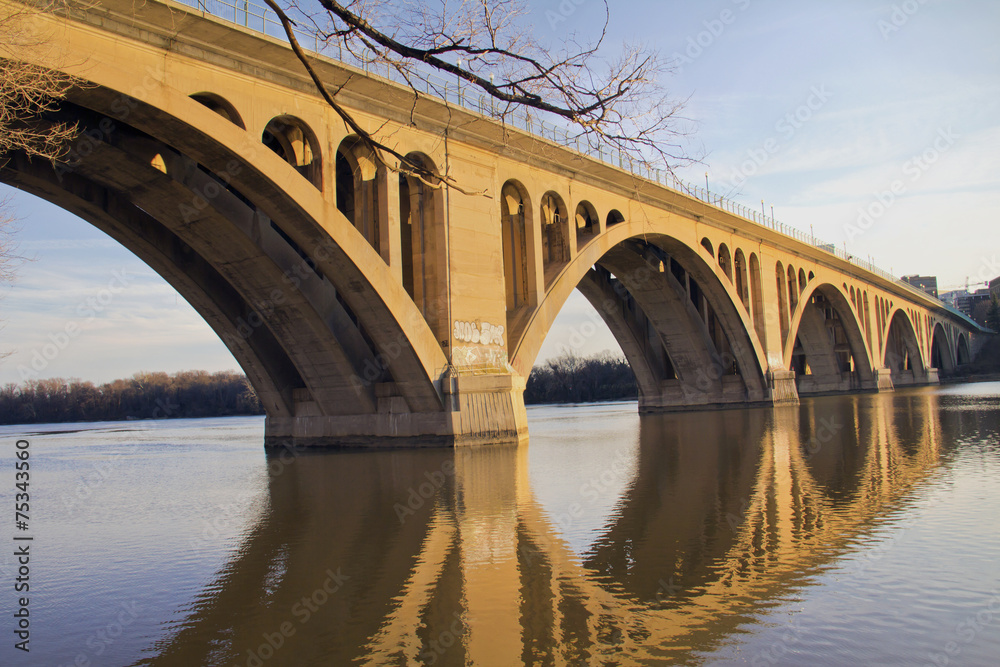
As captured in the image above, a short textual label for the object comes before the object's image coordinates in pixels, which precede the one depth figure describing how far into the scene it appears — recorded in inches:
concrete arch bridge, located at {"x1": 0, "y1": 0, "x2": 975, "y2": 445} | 659.4
